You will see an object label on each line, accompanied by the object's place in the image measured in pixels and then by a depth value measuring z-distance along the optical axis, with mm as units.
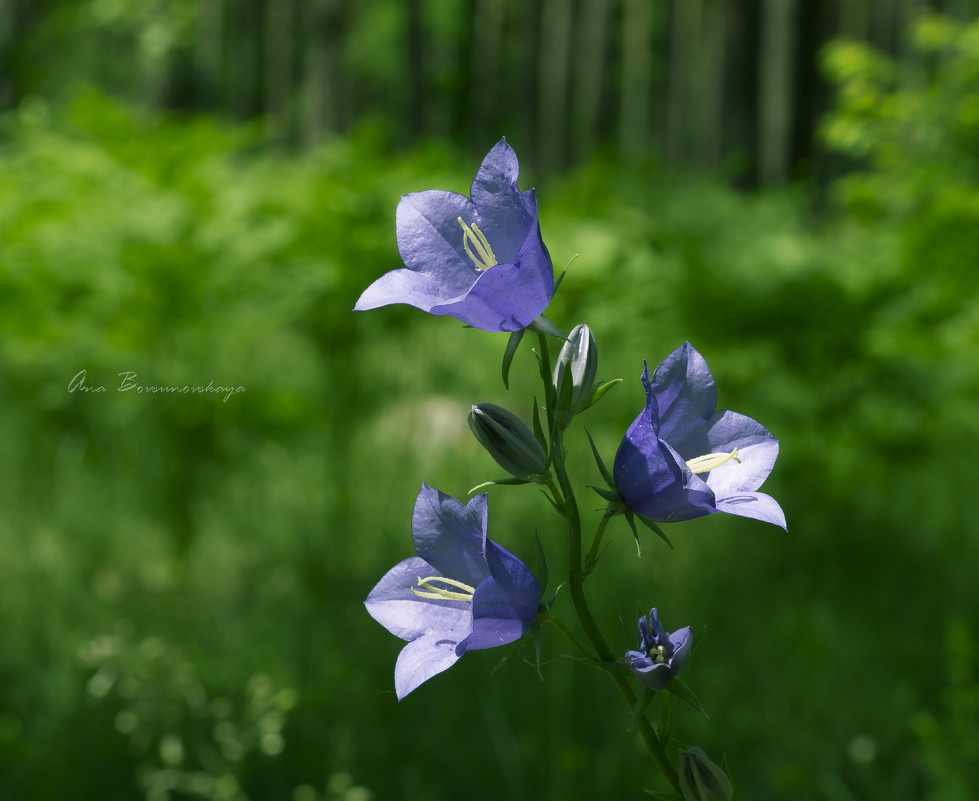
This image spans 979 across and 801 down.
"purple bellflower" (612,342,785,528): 765
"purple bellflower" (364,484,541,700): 742
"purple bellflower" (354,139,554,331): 760
